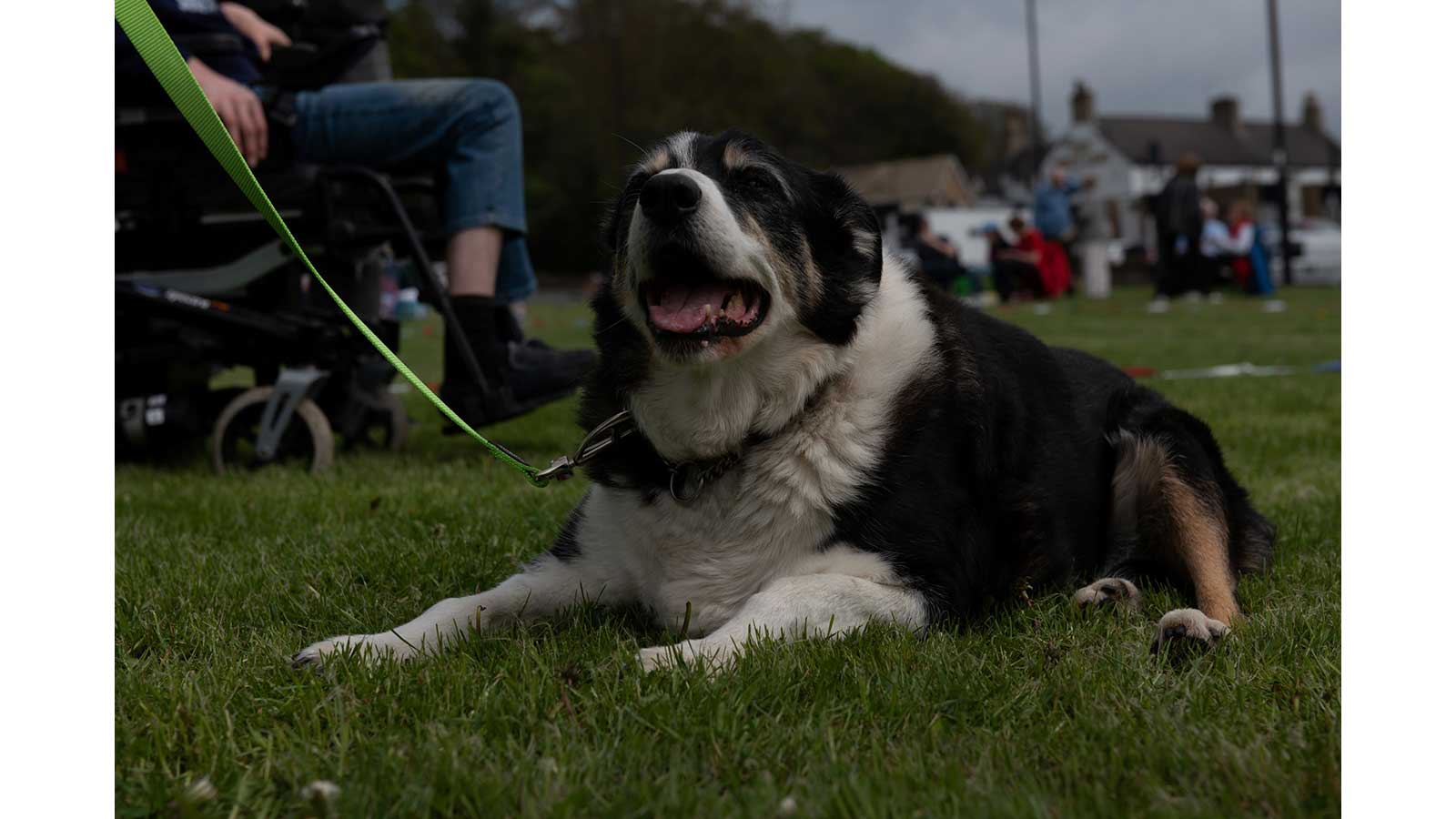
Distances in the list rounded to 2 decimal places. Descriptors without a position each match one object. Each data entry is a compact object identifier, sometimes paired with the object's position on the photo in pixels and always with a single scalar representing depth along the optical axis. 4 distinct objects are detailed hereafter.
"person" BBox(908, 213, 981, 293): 23.72
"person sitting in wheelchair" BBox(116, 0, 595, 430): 5.24
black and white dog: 2.73
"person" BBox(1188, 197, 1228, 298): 24.25
